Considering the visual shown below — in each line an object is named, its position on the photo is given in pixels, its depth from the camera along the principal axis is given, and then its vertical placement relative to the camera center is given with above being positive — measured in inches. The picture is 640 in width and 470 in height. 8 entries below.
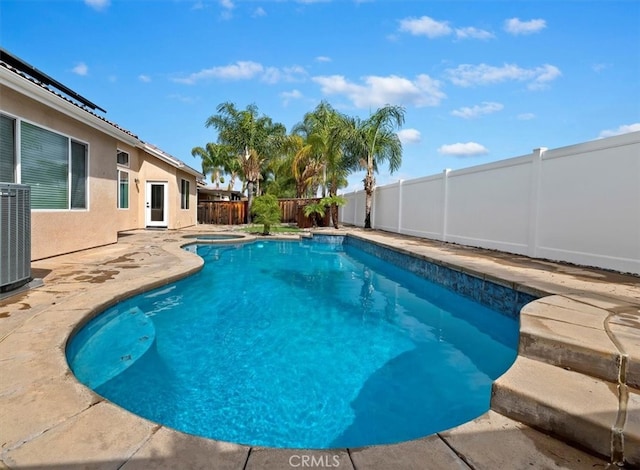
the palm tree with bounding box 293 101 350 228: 732.7 +171.9
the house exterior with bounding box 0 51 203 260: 233.5 +44.9
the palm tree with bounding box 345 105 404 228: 678.5 +160.7
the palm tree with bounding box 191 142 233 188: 1495.3 +253.4
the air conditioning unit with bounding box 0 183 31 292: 160.4 -10.5
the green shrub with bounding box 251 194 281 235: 626.8 +15.9
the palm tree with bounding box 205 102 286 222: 864.3 +210.5
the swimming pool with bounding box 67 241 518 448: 109.7 -61.0
